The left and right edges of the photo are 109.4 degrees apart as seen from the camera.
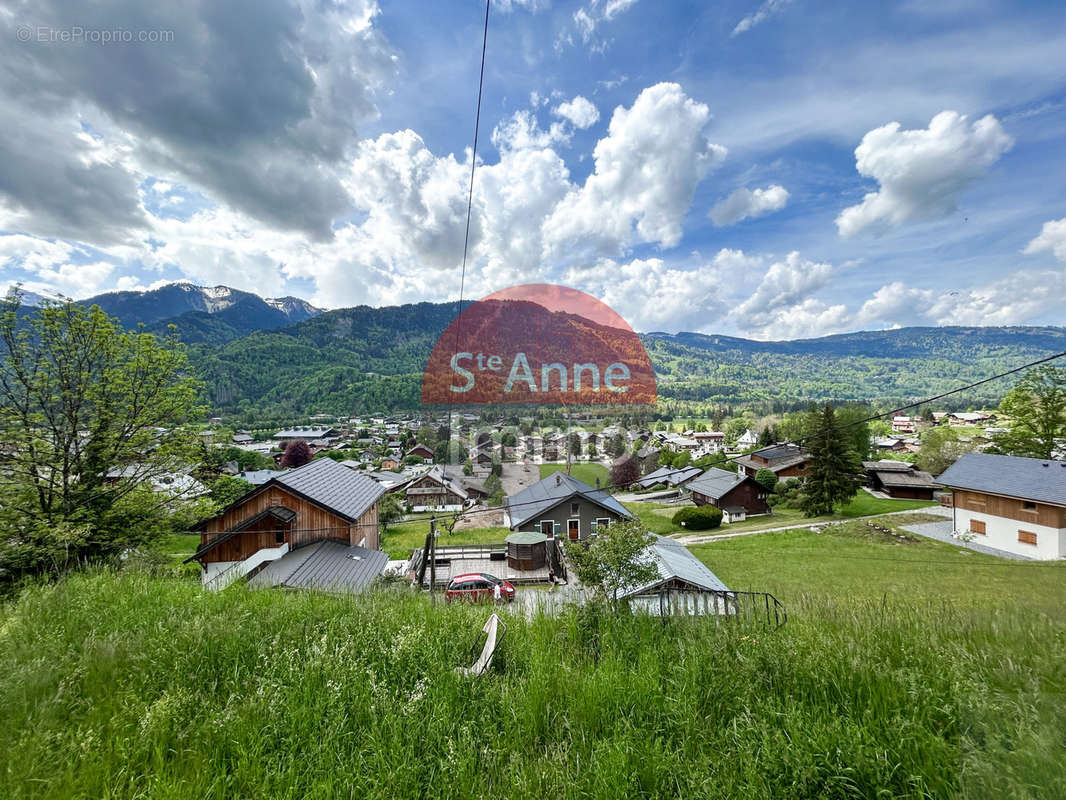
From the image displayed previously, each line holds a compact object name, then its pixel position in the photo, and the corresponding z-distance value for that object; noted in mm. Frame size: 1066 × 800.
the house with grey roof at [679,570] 11465
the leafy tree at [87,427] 10578
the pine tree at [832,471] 31859
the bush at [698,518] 33031
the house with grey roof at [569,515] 25484
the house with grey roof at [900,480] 40938
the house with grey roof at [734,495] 36969
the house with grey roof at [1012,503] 19234
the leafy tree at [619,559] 7731
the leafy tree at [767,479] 39691
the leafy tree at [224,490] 14477
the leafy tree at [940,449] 42938
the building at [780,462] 44375
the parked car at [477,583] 14719
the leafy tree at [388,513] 33594
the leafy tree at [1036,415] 27750
